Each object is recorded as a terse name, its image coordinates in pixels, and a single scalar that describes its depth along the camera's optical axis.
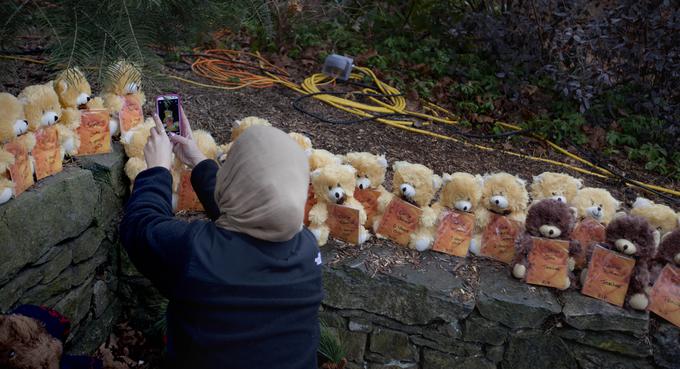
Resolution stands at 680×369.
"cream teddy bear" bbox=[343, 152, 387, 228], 3.06
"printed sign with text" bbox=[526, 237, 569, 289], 2.95
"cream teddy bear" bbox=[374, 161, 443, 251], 3.01
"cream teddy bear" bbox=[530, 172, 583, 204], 3.16
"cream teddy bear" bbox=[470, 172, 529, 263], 3.04
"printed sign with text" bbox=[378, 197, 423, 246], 3.07
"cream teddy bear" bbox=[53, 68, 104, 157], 2.88
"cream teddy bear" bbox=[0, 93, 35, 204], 2.47
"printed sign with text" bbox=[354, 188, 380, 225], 3.18
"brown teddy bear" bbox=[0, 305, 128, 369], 2.35
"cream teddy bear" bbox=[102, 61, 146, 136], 3.15
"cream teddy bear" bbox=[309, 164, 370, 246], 2.95
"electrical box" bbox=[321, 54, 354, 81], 4.95
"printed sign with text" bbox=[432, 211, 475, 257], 3.09
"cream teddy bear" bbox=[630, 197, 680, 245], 3.04
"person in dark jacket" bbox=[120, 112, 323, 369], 1.76
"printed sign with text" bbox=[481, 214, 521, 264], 3.07
